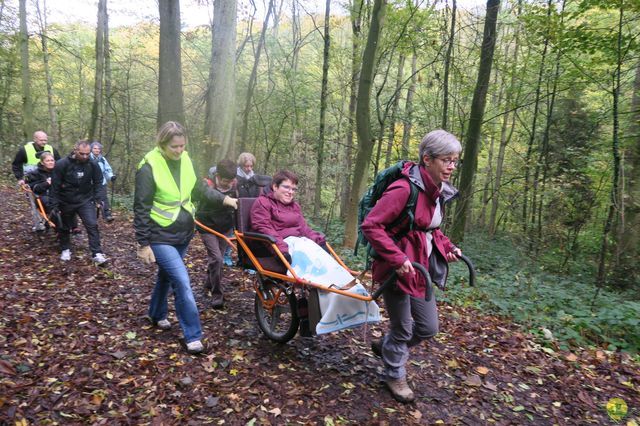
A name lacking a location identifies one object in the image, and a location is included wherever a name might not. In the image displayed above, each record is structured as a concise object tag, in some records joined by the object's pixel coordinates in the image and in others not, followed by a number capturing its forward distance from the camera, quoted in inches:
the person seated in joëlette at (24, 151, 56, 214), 268.4
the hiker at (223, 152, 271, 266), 231.0
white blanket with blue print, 118.9
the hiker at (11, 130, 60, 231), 288.2
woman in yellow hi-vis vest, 132.3
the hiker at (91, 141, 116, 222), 335.6
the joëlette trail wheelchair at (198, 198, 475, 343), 123.2
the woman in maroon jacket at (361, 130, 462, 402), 104.0
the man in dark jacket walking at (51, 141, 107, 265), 230.5
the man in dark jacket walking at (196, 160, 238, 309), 188.4
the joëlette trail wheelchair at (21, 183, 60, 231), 249.3
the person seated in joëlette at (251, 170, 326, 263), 154.3
